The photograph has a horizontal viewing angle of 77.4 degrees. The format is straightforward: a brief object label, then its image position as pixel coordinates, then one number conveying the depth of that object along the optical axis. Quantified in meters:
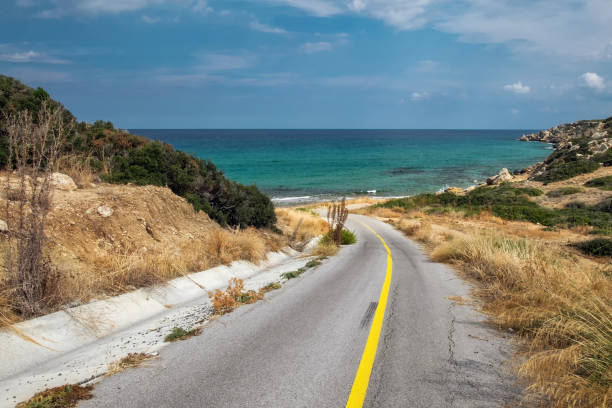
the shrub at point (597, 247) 15.51
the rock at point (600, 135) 53.74
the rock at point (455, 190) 51.61
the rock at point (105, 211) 9.06
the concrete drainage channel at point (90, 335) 4.19
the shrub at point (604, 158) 42.94
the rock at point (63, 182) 9.72
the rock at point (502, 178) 52.02
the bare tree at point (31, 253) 5.25
